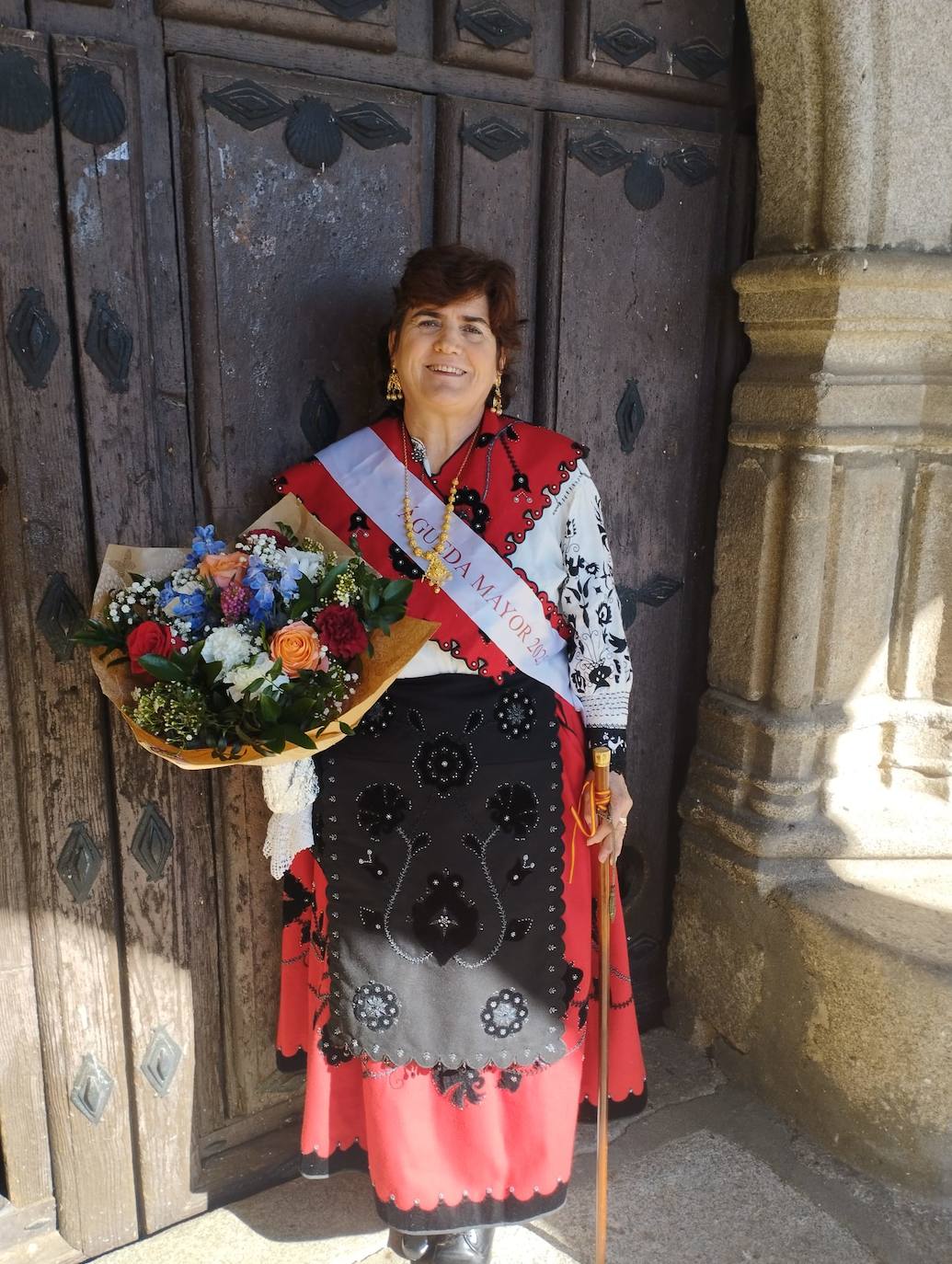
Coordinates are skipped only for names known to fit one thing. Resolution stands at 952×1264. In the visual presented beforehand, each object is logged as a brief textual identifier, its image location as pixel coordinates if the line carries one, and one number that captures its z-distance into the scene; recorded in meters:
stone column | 2.11
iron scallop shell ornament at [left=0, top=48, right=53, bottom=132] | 1.59
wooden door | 1.72
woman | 1.86
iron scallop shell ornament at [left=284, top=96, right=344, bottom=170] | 1.84
